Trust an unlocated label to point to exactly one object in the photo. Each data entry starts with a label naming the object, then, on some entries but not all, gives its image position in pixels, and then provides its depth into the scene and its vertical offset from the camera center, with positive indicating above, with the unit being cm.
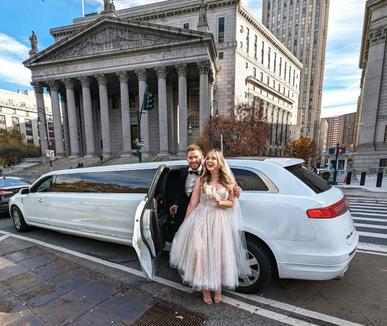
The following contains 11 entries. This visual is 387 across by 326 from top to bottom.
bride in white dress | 251 -114
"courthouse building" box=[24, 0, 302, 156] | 2486 +890
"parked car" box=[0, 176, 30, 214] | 691 -172
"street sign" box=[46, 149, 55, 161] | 2170 -172
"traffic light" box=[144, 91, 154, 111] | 1258 +210
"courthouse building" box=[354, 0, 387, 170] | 2606 +455
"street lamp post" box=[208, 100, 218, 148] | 1935 +233
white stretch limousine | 252 -107
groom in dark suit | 285 -66
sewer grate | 240 -208
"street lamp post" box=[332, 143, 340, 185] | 1625 -288
